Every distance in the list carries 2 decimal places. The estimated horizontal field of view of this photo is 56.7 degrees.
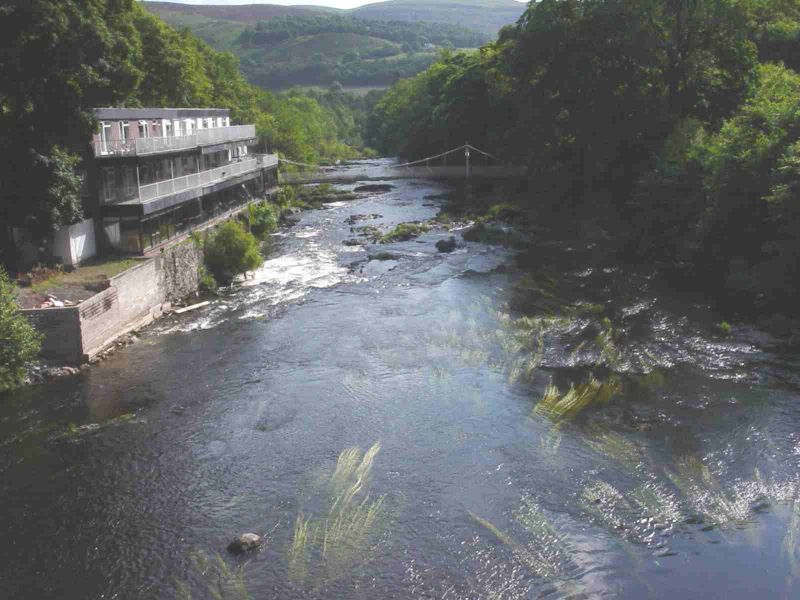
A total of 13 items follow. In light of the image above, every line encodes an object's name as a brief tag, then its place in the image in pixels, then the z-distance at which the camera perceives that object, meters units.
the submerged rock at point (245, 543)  17.75
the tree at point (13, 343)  27.05
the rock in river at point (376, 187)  91.46
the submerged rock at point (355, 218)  67.41
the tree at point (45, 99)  32.47
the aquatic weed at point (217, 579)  16.41
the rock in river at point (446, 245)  53.25
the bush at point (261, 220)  57.97
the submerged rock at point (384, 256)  51.06
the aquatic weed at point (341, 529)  17.25
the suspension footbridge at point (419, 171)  86.06
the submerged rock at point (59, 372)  29.00
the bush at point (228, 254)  43.59
